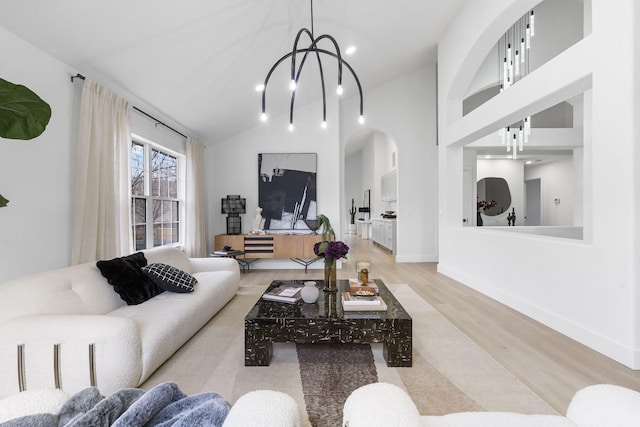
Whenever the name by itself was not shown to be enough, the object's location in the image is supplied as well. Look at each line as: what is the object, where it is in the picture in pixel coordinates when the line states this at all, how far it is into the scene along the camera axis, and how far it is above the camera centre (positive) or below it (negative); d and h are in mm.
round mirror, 8875 +494
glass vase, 2727 -587
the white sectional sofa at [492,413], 753 -512
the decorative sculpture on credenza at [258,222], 5668 -191
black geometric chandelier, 2488 +1165
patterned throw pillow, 2688 -577
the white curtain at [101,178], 2712 +309
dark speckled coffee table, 2090 -803
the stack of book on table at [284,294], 2480 -679
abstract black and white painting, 5887 +385
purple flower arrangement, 2639 -327
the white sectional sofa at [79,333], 1580 -701
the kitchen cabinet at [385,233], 7238 -560
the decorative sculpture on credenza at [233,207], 5648 +82
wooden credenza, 5496 -588
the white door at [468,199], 7082 +282
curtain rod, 2711 +1168
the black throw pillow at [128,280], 2438 -547
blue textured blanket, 726 -498
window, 3867 +212
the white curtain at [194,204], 4918 +121
